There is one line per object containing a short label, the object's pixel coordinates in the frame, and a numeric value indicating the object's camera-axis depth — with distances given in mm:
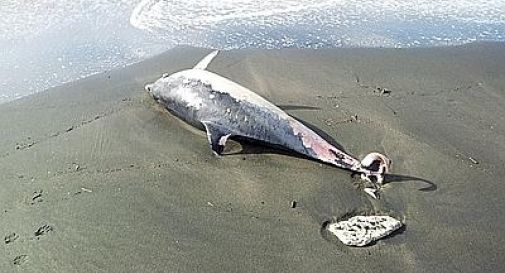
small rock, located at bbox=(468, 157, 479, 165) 4598
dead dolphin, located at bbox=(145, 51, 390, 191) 4520
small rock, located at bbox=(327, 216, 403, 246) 3824
